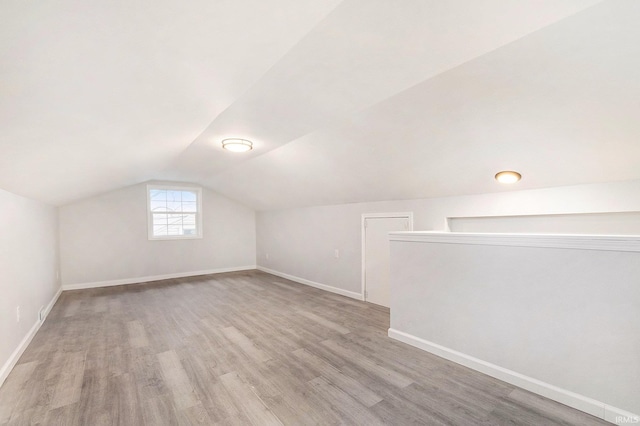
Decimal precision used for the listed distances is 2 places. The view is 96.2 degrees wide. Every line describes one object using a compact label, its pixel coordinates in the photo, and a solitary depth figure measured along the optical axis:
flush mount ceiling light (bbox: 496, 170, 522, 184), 2.70
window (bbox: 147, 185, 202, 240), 6.37
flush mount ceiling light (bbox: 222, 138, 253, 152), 3.24
